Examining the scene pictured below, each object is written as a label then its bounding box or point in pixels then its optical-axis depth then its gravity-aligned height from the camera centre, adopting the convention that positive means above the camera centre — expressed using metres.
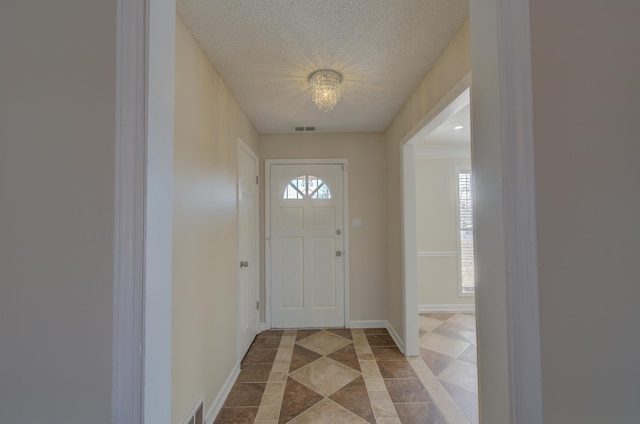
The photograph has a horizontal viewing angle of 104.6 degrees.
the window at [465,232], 3.63 -0.21
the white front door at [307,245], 3.08 -0.32
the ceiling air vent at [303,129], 2.95 +1.10
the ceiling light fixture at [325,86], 1.83 +1.00
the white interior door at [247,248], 2.34 -0.30
